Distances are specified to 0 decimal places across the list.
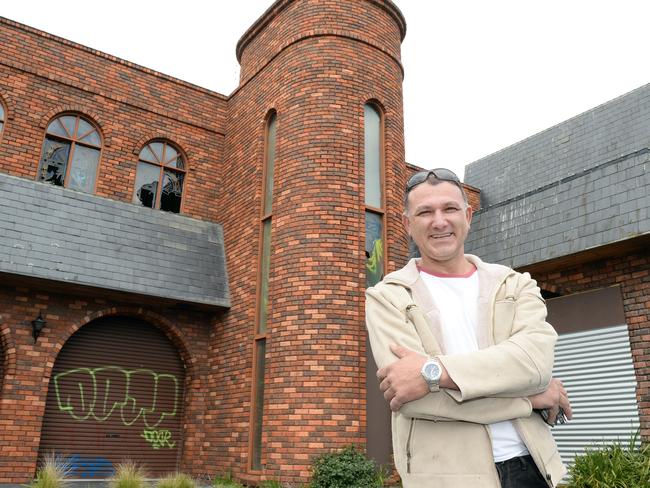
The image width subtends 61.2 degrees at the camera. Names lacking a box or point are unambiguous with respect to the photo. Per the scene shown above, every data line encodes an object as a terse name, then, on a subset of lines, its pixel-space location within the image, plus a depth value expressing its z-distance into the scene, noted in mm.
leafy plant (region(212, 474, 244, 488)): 8859
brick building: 8656
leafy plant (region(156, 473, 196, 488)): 7607
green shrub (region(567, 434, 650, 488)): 6137
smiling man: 1721
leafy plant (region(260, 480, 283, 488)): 8093
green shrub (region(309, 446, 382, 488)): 7633
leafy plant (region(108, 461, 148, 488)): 7465
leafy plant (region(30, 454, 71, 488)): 7281
